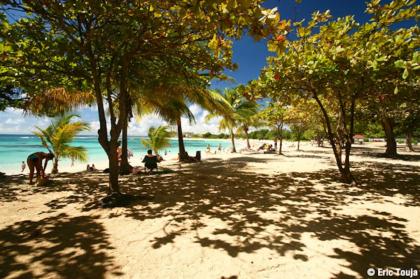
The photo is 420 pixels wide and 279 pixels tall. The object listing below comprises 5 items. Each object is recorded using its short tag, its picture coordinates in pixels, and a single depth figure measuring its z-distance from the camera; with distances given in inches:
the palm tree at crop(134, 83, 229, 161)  500.9
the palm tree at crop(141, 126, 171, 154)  660.1
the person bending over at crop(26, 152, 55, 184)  323.0
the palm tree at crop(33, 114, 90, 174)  443.5
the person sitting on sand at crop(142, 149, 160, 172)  408.5
